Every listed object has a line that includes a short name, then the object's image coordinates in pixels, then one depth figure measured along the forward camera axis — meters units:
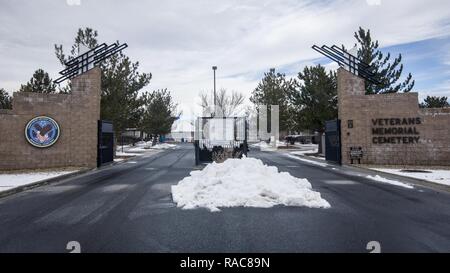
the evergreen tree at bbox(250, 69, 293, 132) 39.81
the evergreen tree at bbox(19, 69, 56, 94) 30.55
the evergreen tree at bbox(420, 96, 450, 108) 43.22
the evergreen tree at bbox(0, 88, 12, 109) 39.09
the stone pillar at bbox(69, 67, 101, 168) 17.42
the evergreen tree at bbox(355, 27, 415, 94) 22.80
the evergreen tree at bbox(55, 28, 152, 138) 22.53
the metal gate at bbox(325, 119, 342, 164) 19.17
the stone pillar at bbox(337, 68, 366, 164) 18.64
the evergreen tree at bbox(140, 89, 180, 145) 42.09
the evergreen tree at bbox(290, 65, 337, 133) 23.81
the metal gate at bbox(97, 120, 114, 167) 18.16
